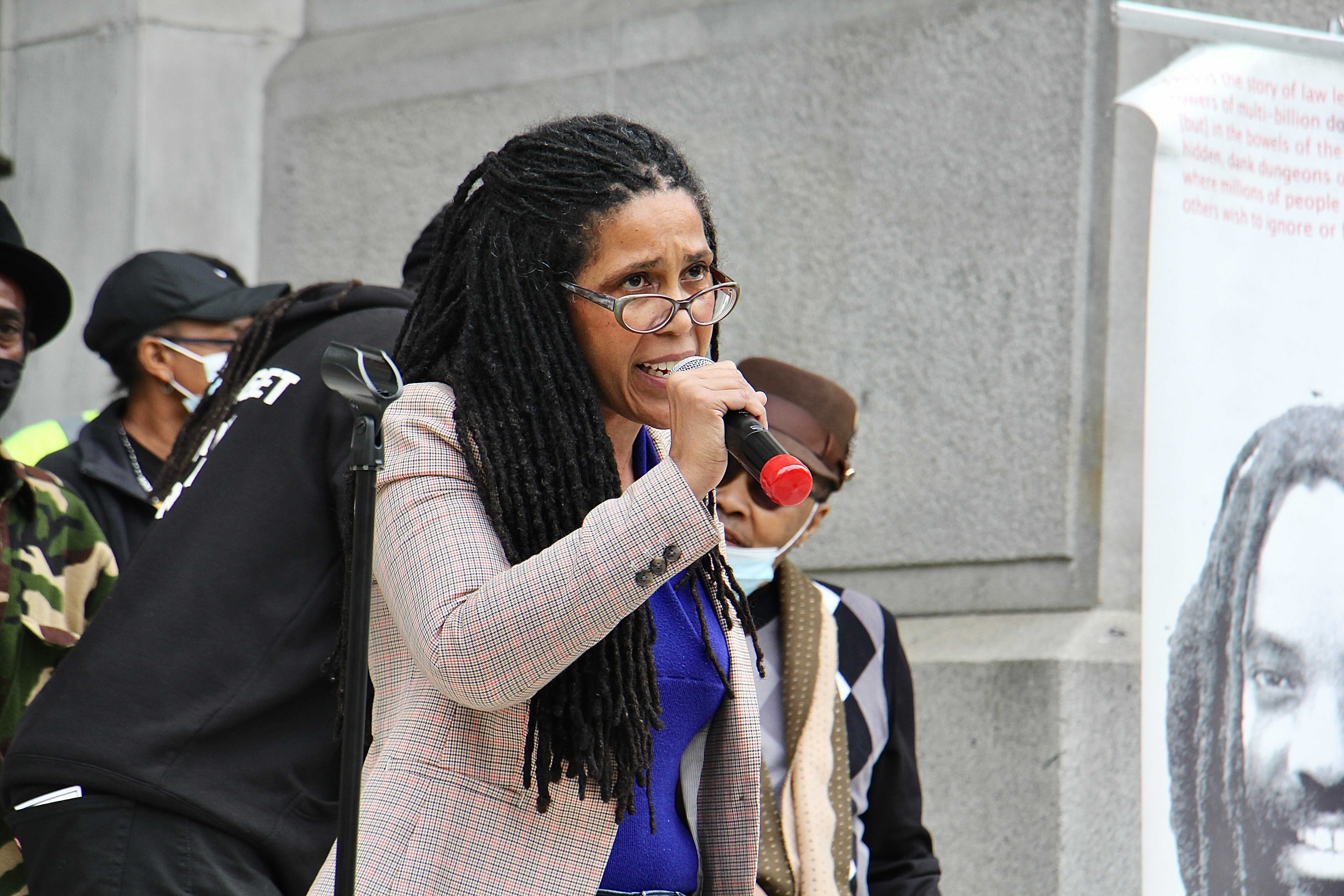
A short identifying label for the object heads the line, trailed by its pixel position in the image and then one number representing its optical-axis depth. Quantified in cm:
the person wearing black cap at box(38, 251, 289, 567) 869
